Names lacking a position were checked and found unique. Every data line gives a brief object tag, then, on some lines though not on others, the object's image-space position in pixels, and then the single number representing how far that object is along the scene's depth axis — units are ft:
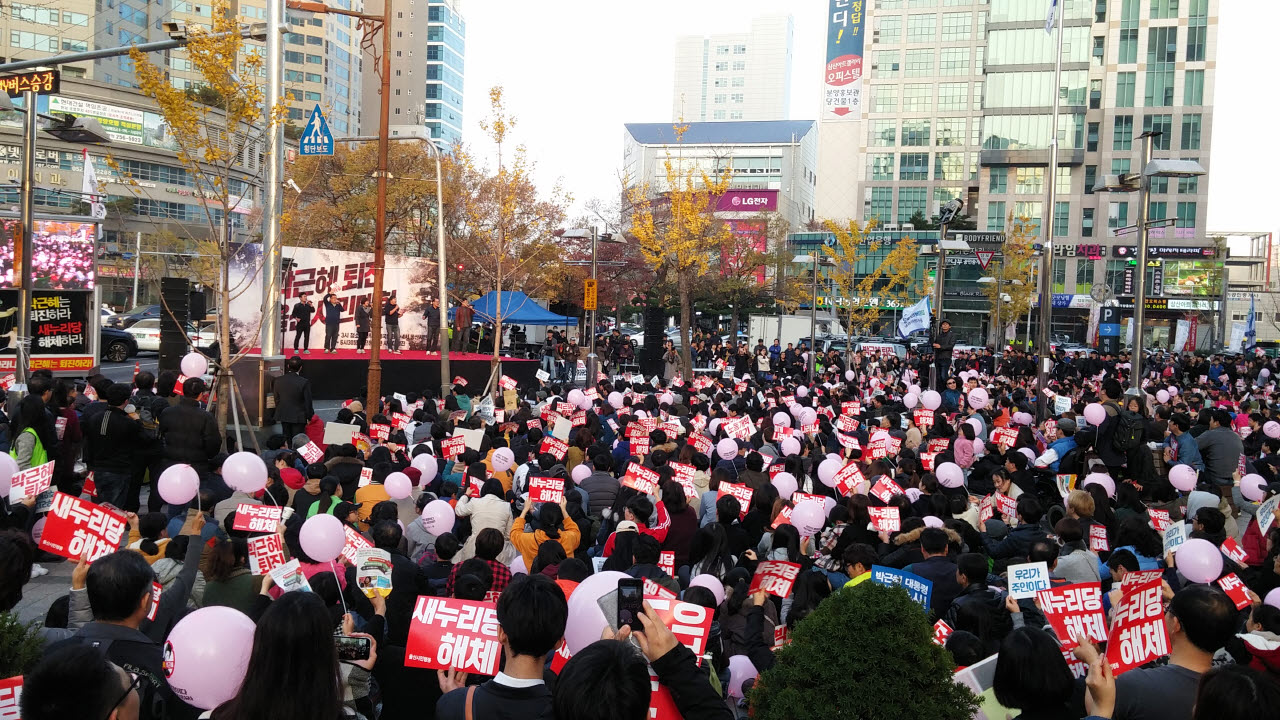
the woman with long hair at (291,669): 9.84
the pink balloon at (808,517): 22.67
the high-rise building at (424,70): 339.36
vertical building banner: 327.67
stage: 75.61
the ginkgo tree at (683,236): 96.63
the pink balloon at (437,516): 22.63
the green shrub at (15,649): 11.05
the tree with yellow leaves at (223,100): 38.81
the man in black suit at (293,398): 41.93
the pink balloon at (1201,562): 18.90
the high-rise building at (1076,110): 228.02
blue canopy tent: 100.89
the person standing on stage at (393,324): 91.91
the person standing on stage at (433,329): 97.66
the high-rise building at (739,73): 537.24
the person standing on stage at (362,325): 90.33
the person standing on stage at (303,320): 85.56
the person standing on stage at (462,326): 99.50
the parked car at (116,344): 101.76
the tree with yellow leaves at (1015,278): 186.80
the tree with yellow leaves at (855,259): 138.82
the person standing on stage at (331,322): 88.07
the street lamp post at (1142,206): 47.32
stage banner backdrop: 84.74
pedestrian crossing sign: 50.86
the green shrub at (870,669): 10.27
